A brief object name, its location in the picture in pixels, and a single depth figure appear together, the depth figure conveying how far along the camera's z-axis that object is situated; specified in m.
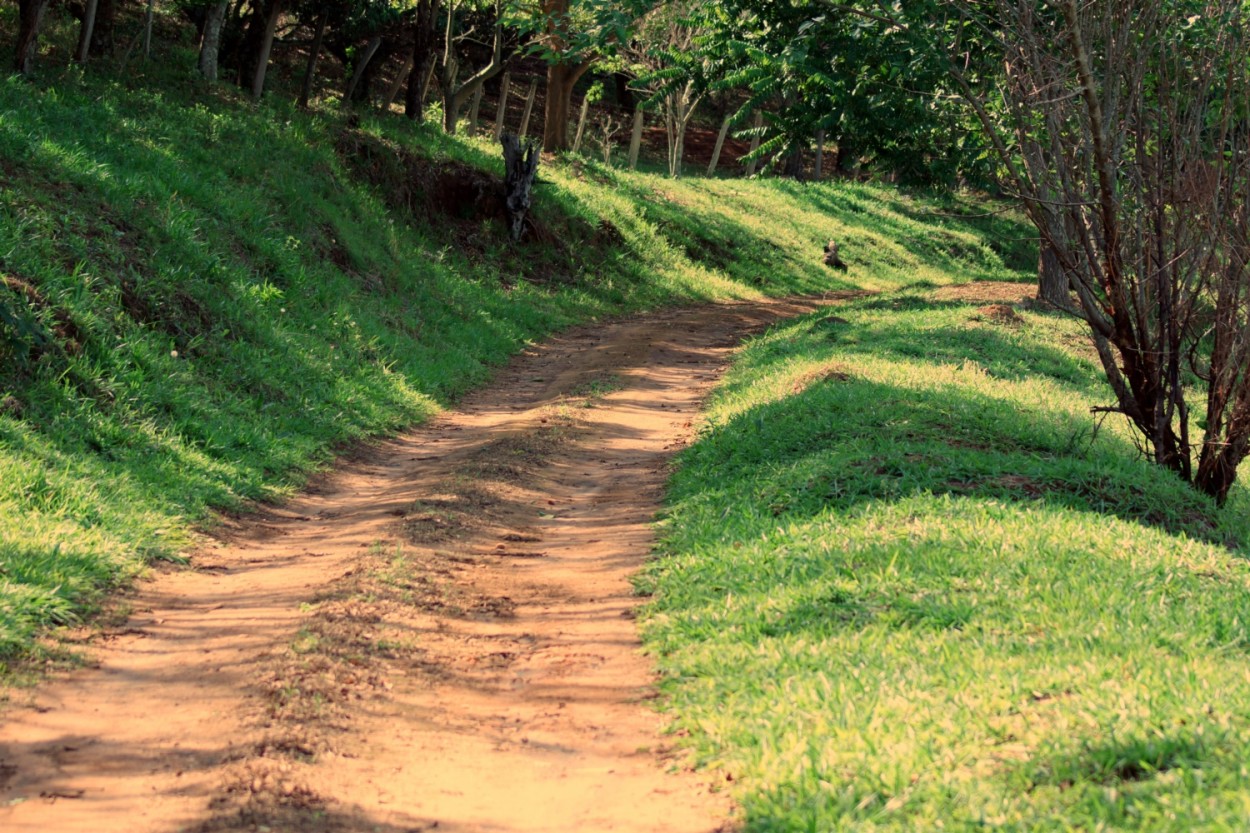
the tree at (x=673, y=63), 23.80
